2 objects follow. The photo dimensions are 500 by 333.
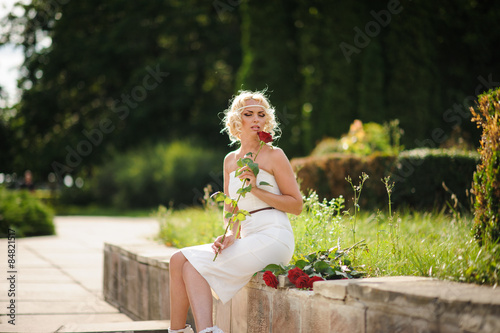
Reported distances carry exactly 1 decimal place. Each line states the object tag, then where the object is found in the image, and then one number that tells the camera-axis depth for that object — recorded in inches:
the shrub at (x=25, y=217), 382.6
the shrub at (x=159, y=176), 712.4
